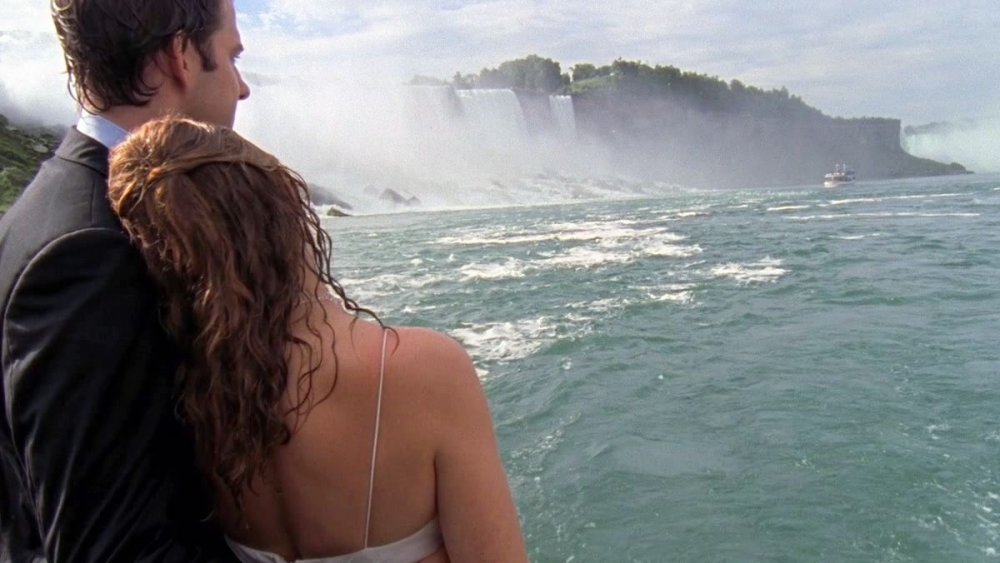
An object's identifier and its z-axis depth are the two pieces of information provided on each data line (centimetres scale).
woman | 113
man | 104
